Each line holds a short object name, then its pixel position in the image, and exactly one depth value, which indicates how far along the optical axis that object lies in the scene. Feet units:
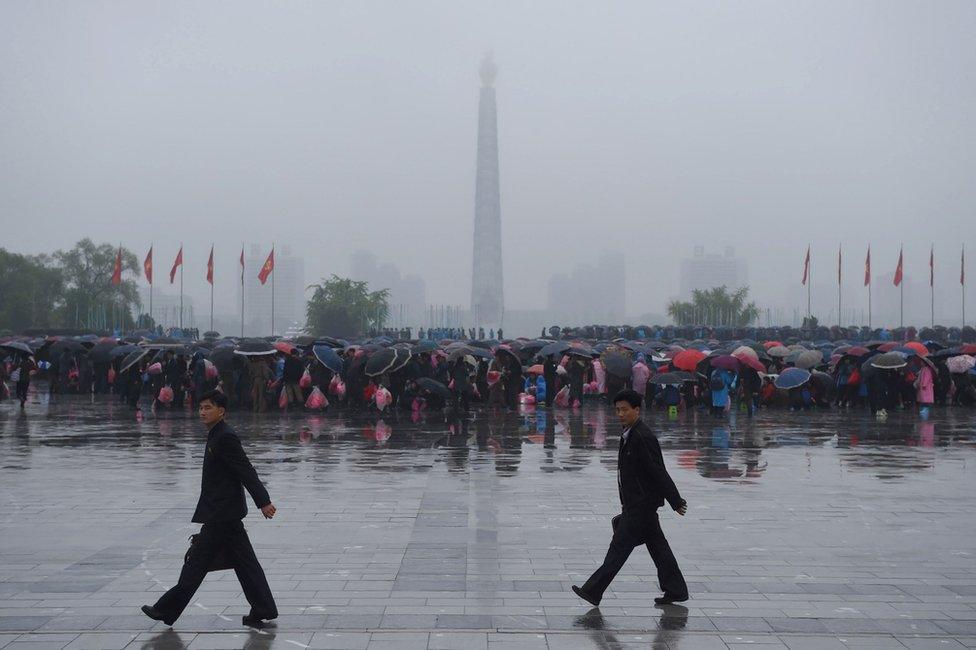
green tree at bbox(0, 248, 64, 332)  266.36
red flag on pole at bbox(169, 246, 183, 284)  181.88
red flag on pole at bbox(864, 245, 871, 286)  198.80
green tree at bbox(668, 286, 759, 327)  346.95
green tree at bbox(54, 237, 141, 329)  291.58
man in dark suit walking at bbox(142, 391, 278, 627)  23.35
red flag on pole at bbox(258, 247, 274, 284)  169.68
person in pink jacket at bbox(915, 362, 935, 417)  88.28
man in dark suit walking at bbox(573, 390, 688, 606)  25.32
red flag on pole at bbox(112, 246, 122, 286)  175.83
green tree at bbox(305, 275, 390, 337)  319.06
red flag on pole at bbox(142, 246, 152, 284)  177.88
